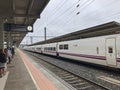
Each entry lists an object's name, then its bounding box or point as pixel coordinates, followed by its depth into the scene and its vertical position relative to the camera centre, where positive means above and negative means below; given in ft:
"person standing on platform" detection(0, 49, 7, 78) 16.10 -2.53
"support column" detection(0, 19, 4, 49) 21.23 +3.02
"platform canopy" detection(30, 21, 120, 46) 19.51 +4.10
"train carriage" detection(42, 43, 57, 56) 44.20 -1.05
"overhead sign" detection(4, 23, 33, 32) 25.07 +5.43
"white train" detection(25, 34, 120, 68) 18.06 -1.04
